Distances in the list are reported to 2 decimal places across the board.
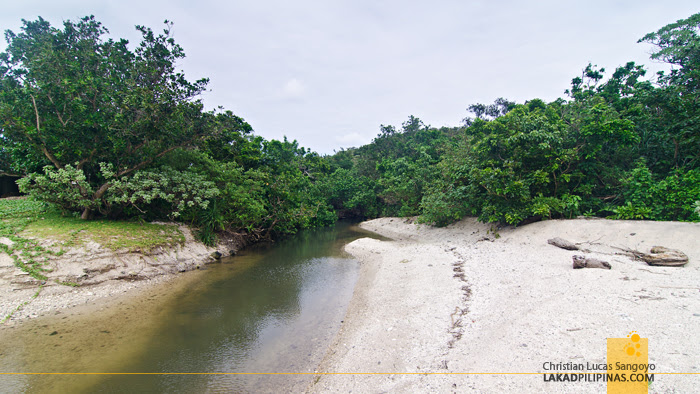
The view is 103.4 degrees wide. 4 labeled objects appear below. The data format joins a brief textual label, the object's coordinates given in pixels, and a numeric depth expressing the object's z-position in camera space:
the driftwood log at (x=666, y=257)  9.85
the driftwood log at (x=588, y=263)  10.00
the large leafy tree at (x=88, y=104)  13.17
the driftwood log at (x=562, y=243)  14.03
